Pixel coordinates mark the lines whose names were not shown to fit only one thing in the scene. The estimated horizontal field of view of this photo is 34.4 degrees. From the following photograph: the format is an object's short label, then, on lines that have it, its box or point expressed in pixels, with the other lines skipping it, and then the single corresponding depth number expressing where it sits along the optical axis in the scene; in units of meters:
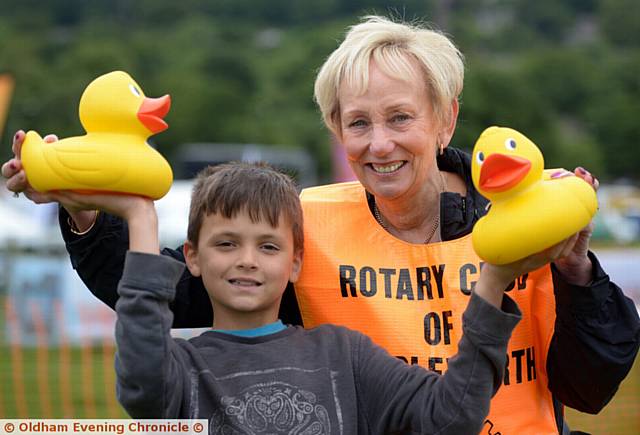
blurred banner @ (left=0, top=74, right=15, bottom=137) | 10.17
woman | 2.91
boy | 2.44
